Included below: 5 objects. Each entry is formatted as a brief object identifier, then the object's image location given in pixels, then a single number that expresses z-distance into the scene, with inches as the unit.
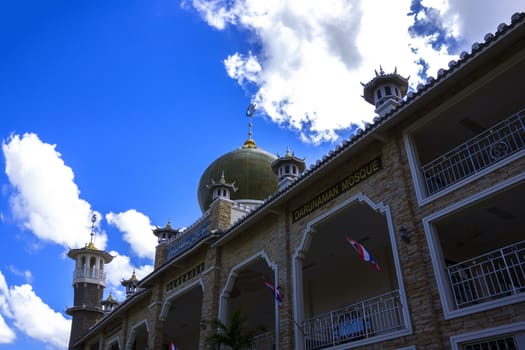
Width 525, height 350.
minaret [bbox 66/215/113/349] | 1486.2
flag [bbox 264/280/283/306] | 594.7
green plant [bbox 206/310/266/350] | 575.8
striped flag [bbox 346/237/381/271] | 475.8
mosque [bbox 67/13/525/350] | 416.2
